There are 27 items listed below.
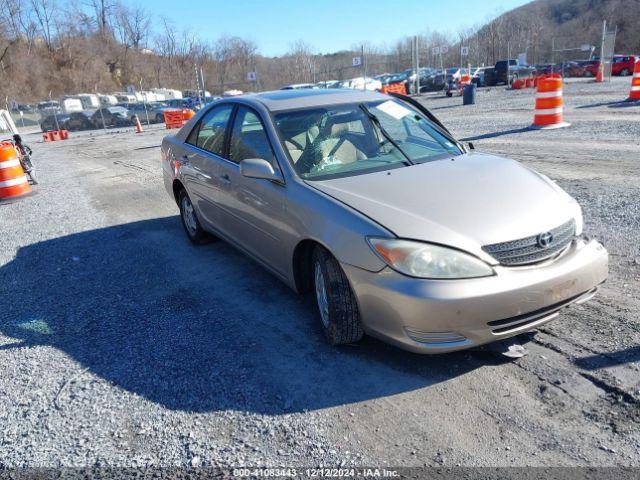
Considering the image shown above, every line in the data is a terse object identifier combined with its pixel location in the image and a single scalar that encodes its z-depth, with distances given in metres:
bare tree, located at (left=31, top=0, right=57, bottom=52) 71.22
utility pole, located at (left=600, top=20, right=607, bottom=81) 25.52
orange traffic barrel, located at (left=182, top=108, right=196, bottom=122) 25.29
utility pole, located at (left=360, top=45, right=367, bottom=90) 30.09
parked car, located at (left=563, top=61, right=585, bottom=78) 37.44
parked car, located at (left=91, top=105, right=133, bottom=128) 32.56
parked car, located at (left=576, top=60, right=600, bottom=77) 36.69
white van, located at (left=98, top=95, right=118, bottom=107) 48.25
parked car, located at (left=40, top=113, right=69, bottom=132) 32.53
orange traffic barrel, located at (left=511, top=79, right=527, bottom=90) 29.27
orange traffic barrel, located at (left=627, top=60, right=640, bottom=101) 16.17
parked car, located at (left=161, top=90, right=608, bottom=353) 2.70
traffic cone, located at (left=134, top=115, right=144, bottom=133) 27.84
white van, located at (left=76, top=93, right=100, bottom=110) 45.62
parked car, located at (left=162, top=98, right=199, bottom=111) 35.81
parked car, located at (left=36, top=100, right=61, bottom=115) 37.03
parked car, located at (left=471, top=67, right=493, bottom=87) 35.01
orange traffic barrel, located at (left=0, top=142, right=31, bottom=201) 9.55
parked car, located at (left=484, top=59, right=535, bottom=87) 32.83
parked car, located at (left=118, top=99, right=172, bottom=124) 33.94
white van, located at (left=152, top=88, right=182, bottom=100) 57.56
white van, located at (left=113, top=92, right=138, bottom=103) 51.26
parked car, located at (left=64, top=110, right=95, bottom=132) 32.66
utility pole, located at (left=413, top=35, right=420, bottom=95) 28.28
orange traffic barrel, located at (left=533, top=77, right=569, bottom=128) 11.82
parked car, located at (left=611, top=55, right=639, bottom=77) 34.56
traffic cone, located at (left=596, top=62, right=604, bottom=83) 28.28
